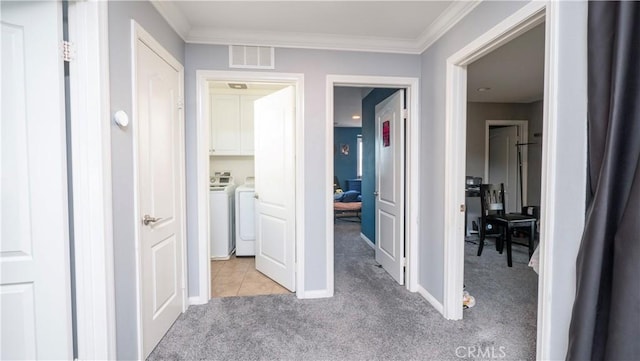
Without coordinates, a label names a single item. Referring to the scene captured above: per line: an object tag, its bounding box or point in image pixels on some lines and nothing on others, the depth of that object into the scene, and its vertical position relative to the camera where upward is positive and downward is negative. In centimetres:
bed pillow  662 -61
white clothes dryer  376 -68
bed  642 -74
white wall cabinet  402 +71
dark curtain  109 -12
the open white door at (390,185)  283 -15
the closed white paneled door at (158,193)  175 -14
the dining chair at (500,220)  353 -65
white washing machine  365 -67
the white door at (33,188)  122 -7
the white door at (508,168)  513 +5
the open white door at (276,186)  270 -15
